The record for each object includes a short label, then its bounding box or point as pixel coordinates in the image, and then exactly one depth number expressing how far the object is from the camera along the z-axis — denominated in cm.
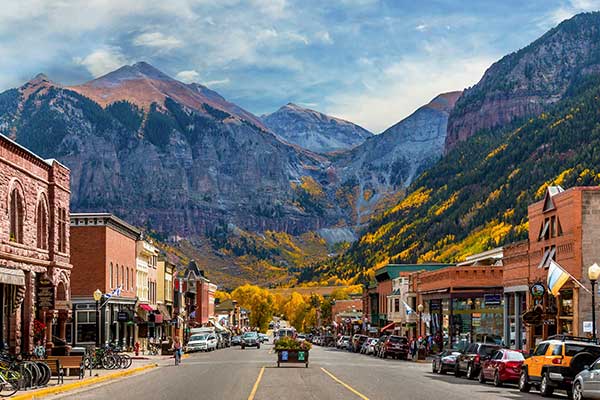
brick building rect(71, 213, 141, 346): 7694
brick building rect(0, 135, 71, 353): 4703
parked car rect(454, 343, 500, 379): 4858
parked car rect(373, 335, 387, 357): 8675
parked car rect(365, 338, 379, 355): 9386
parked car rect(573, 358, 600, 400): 2986
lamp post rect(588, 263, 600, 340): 3816
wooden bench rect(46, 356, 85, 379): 4412
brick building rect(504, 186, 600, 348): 5784
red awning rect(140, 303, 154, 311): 9394
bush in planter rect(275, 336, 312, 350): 5703
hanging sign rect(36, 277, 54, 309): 5081
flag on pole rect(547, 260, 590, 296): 4903
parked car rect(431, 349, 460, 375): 5334
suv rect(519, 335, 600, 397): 3503
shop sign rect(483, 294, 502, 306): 7688
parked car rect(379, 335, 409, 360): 8206
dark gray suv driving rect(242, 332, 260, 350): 12055
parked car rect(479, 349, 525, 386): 4259
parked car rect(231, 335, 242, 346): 14362
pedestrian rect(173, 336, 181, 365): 6431
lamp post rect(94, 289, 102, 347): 5480
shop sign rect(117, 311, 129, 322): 7788
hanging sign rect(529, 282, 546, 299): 6009
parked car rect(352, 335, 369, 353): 10685
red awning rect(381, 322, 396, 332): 12038
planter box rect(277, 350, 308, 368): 5681
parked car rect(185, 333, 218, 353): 10231
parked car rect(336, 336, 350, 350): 12794
